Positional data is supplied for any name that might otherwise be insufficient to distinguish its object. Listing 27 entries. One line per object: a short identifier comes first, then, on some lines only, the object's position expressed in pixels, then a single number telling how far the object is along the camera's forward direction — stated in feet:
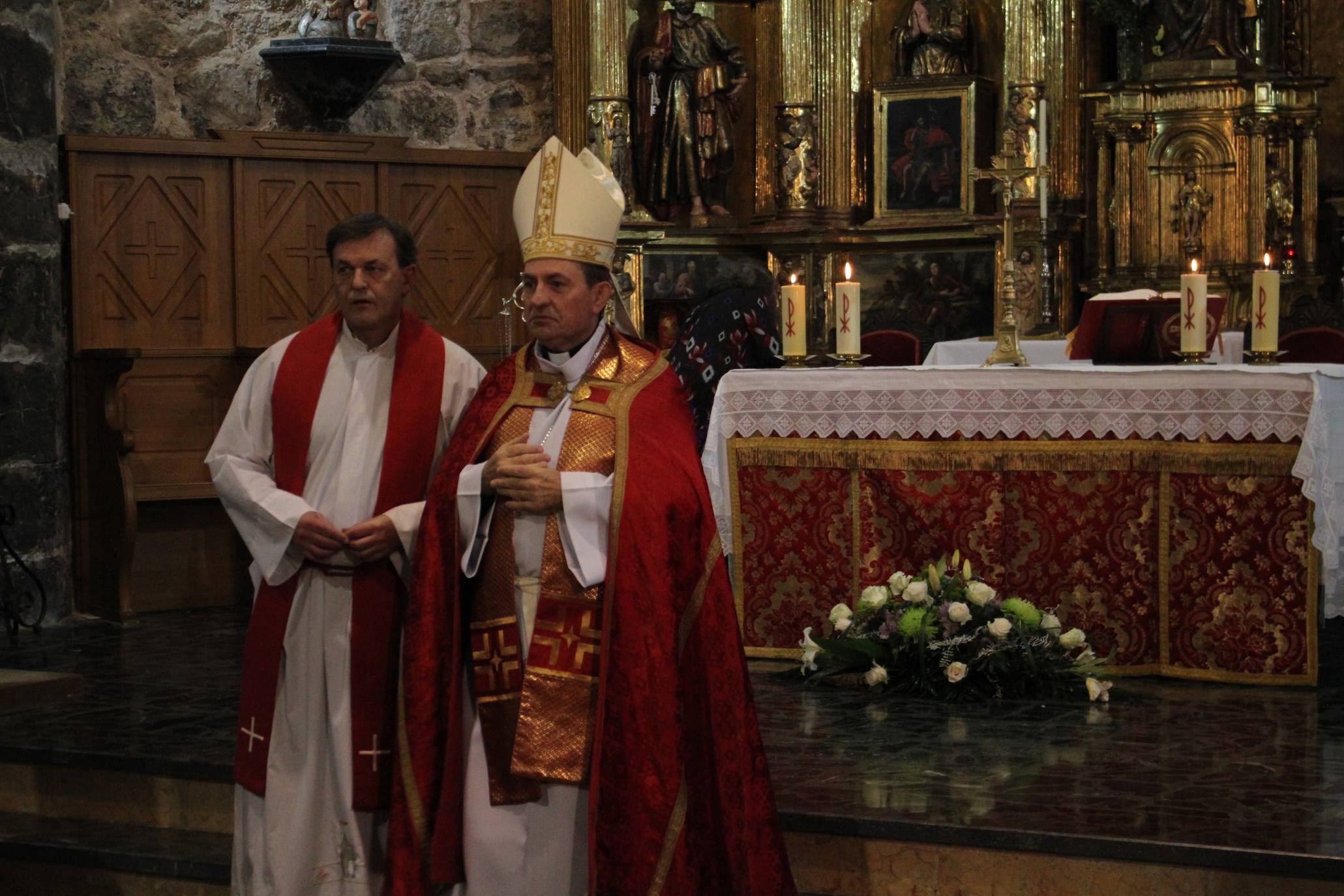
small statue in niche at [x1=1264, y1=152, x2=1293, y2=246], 27.25
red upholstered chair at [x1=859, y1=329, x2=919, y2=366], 28.60
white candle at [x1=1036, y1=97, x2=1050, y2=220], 19.39
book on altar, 19.17
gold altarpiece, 30.25
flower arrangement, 17.19
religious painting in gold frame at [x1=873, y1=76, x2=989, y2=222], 29.81
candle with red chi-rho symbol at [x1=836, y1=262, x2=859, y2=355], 18.43
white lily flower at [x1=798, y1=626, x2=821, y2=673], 18.19
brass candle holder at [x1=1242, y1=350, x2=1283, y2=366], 18.53
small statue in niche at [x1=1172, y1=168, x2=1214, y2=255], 27.43
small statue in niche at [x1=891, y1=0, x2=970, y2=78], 30.07
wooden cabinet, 25.05
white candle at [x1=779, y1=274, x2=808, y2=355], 18.89
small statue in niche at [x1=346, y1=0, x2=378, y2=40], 28.35
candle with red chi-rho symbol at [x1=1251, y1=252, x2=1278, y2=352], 18.53
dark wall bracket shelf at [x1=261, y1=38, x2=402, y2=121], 27.76
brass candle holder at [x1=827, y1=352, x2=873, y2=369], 18.58
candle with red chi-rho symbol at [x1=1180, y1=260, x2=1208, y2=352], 17.83
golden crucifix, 19.19
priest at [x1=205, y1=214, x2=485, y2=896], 11.56
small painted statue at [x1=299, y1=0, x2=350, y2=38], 28.17
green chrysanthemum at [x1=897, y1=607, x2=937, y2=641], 17.33
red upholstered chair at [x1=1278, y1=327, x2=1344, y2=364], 24.66
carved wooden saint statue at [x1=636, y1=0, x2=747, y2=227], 30.63
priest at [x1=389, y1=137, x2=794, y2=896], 10.57
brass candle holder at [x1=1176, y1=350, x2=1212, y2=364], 17.93
